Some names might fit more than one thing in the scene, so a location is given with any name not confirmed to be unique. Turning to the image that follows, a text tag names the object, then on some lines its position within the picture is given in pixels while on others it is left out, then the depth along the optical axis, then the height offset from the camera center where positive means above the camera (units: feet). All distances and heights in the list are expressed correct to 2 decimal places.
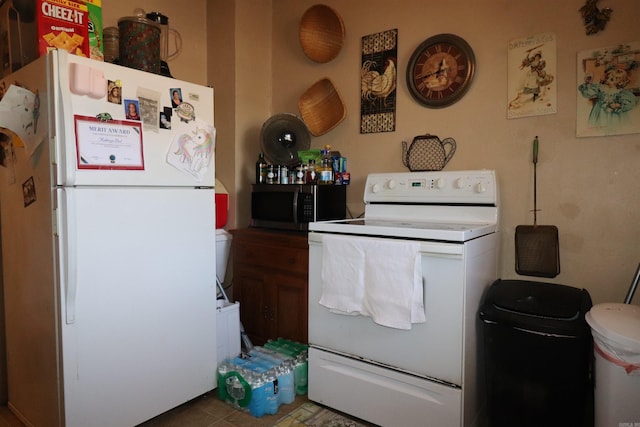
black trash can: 4.87 -1.99
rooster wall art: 8.13 +2.49
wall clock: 7.22 +2.46
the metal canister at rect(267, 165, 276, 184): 8.75 +0.59
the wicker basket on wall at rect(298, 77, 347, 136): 8.89 +2.17
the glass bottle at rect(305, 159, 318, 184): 8.43 +0.56
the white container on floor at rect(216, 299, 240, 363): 7.36 -2.40
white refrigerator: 4.99 -0.52
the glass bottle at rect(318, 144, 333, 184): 8.36 +0.70
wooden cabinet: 7.82 -1.68
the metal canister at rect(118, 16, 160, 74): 6.05 +2.46
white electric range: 5.19 -1.50
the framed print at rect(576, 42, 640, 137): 5.84 +1.65
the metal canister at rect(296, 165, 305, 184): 8.45 +0.57
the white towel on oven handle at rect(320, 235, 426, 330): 5.25 -1.10
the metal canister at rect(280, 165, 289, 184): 8.60 +0.58
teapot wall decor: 7.50 +0.93
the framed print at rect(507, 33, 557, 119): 6.45 +2.07
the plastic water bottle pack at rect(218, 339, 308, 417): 6.38 -2.95
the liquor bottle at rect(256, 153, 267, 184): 9.01 +0.67
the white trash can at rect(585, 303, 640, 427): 4.18 -1.81
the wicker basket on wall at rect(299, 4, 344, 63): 8.72 +3.75
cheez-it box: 5.10 +2.33
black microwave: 7.96 -0.06
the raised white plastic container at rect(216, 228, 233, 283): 8.79 -1.08
